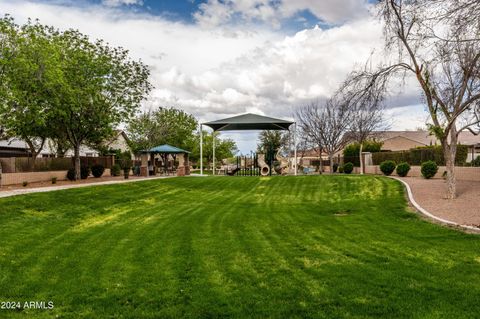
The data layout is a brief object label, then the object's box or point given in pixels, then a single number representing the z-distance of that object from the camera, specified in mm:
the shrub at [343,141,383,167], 39838
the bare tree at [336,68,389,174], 14414
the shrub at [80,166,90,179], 25828
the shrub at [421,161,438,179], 21609
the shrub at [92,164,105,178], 27234
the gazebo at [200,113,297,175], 27062
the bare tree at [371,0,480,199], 12508
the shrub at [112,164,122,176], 30312
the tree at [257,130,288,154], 52094
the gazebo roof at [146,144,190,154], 30933
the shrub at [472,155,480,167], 21442
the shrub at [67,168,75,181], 24750
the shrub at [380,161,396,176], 26141
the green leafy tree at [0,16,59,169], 18172
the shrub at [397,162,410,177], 24281
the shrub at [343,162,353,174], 33844
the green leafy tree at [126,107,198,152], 44438
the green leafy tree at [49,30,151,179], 21919
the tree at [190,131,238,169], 57088
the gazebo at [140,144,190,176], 30281
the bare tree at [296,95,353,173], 37331
